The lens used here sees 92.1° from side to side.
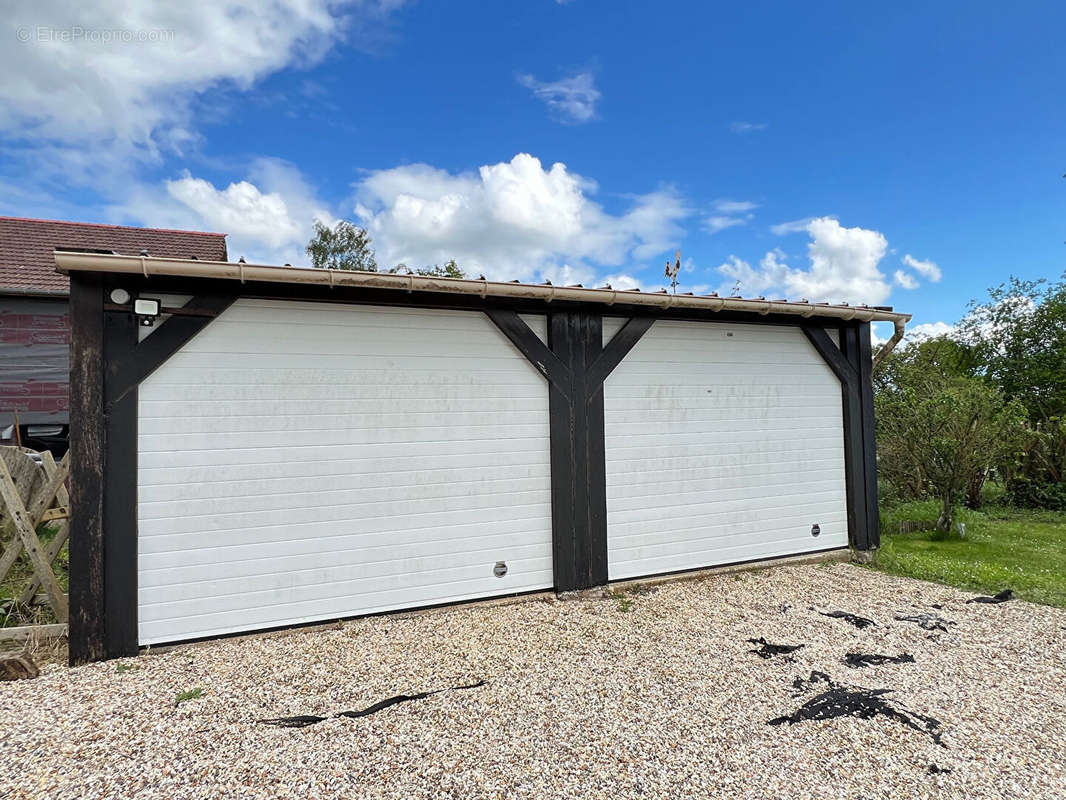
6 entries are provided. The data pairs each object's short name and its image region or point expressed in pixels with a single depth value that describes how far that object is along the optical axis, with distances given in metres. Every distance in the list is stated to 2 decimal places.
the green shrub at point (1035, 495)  10.01
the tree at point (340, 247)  20.03
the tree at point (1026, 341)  11.12
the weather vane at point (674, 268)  7.12
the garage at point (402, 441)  3.58
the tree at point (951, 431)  7.36
